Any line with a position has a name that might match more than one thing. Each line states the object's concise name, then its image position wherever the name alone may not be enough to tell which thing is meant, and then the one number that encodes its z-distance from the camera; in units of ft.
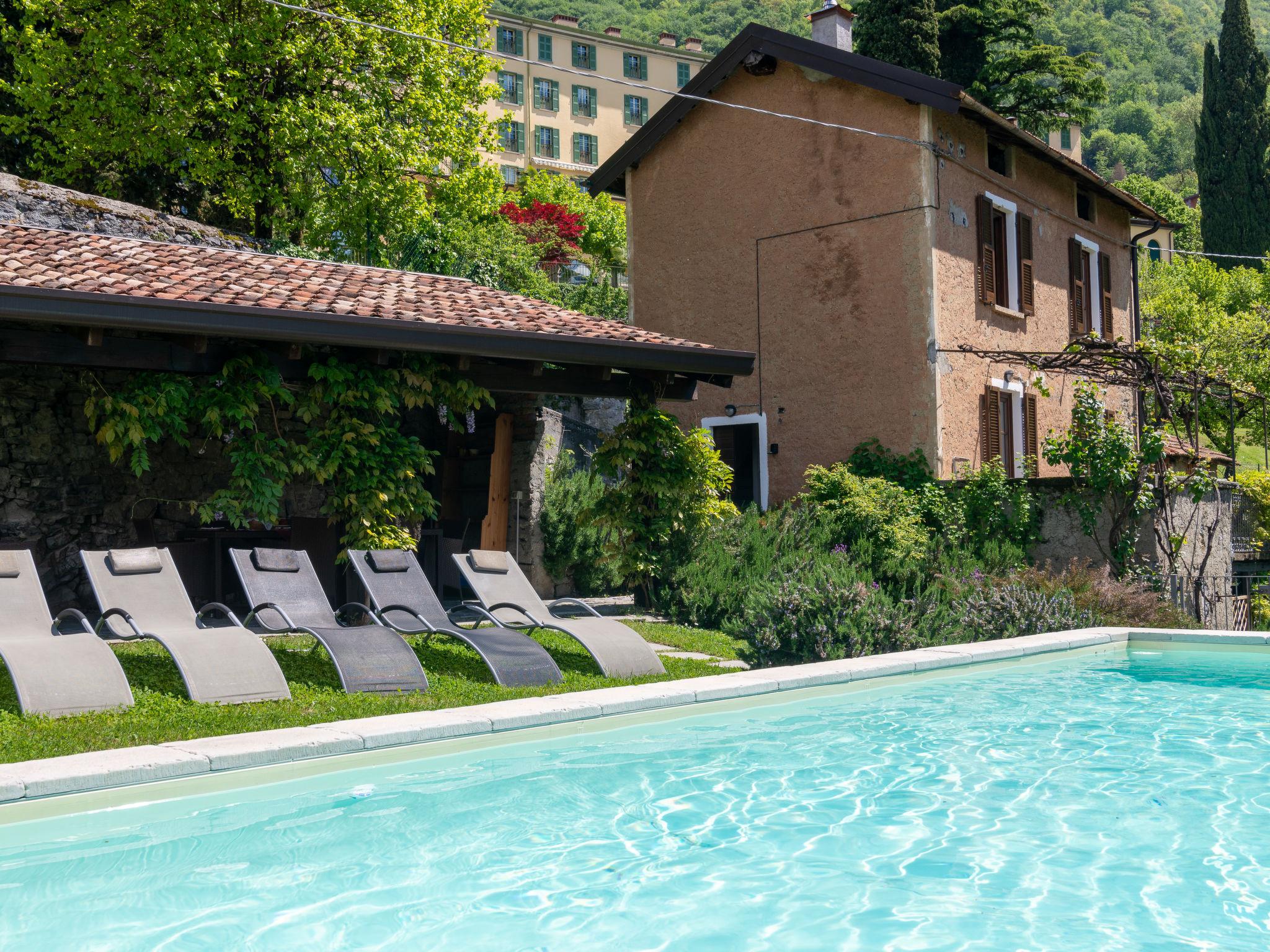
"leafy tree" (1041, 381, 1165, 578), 46.32
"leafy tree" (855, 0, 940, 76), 93.40
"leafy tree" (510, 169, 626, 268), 120.26
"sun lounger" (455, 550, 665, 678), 27.71
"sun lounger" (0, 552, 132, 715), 20.85
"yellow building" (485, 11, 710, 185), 191.11
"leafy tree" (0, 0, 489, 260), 65.21
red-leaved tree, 105.19
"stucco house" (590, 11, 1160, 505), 54.95
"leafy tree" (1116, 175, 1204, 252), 195.72
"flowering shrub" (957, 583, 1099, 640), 37.63
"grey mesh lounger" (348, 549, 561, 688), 26.32
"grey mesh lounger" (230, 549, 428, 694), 24.61
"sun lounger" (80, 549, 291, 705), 22.76
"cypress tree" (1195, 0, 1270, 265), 140.56
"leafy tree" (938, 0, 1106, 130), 100.63
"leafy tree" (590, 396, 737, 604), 41.50
